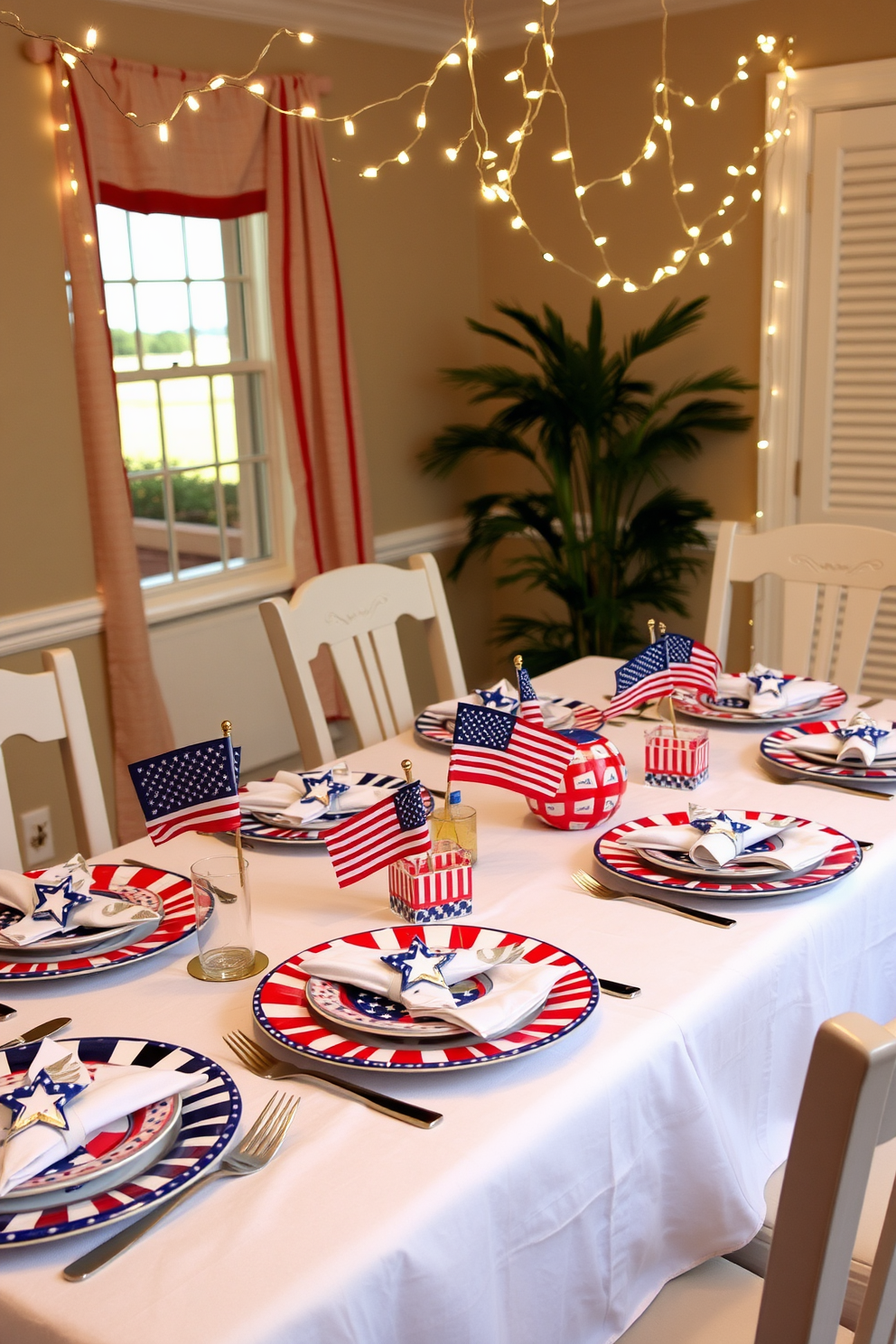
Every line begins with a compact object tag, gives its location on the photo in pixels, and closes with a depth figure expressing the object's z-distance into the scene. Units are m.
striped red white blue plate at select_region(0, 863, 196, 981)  1.38
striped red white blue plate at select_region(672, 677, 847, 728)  2.19
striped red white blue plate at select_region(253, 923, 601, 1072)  1.15
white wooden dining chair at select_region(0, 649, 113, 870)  1.95
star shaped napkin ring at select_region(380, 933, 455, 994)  1.23
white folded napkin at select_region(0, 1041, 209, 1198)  0.97
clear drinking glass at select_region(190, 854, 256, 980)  1.33
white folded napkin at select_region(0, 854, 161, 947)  1.44
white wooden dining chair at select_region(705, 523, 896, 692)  2.53
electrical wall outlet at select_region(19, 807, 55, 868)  3.39
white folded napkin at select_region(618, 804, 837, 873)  1.55
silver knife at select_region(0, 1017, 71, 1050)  1.24
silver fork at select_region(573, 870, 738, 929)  1.46
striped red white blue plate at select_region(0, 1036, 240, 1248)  0.93
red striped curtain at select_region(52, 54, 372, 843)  3.29
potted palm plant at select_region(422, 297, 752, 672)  4.03
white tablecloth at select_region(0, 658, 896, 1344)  0.92
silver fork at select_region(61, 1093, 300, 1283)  0.92
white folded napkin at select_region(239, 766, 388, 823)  1.81
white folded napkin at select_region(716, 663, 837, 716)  2.21
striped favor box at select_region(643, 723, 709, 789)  1.91
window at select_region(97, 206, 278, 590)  3.73
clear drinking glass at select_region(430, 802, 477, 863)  1.63
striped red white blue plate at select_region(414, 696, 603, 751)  2.15
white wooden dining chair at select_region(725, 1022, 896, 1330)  1.25
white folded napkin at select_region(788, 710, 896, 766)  1.94
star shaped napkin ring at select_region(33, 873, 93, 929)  1.45
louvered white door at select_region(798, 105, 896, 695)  3.72
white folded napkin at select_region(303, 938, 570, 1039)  1.18
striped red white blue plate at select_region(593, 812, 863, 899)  1.51
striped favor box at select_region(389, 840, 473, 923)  1.48
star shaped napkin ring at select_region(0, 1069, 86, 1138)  1.00
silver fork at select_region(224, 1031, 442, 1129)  1.09
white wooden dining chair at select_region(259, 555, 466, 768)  2.32
